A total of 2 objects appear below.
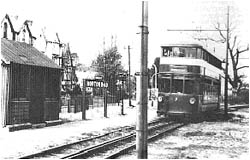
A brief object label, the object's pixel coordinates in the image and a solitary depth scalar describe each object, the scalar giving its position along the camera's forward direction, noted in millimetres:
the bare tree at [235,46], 26028
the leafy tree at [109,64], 47919
